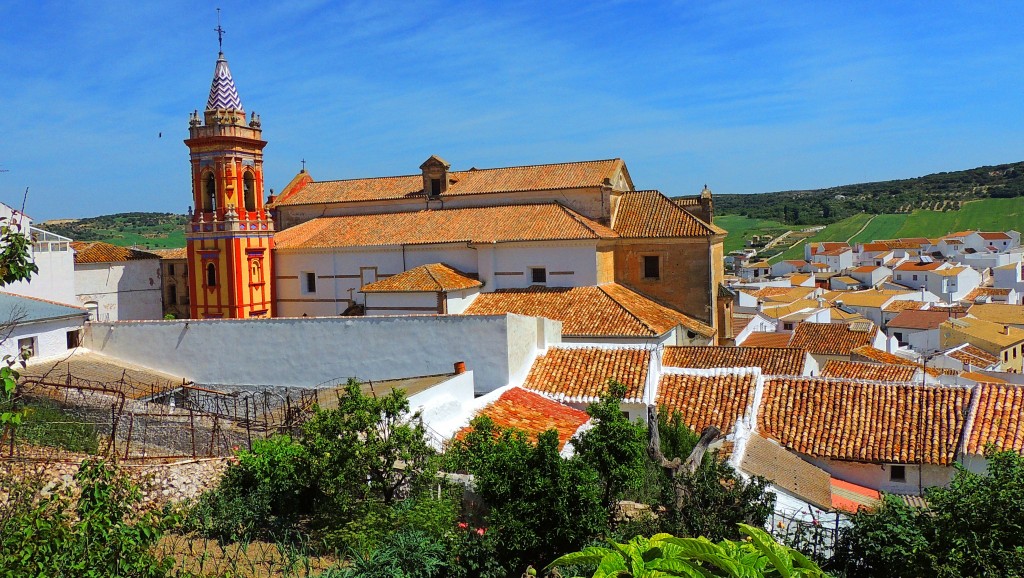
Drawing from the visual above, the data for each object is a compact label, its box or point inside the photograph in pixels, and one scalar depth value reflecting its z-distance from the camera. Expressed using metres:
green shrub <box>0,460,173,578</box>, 5.77
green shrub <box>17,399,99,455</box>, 12.10
